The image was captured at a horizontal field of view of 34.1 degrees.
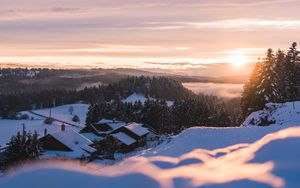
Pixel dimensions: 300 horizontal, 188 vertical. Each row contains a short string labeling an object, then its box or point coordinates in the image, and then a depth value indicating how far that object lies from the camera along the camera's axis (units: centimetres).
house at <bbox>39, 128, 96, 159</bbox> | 4872
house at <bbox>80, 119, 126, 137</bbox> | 8119
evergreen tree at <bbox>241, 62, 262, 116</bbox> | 5531
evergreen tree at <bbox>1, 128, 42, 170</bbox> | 3928
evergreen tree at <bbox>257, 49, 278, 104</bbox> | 5409
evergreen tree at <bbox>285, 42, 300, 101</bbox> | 5533
